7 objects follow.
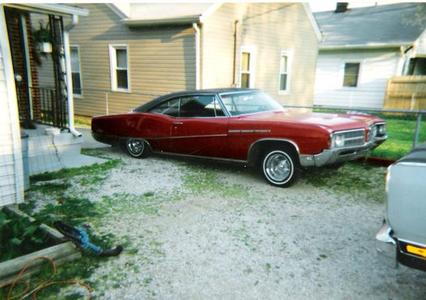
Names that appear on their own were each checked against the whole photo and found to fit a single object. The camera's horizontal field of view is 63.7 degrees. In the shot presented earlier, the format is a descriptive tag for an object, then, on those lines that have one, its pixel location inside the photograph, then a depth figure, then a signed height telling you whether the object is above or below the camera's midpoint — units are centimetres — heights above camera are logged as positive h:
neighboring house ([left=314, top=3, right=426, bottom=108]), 1582 +119
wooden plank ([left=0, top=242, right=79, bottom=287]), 275 -155
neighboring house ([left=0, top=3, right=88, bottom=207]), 418 -52
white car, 210 -78
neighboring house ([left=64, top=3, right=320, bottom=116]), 1025 +87
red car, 493 -87
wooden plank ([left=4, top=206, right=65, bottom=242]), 330 -154
